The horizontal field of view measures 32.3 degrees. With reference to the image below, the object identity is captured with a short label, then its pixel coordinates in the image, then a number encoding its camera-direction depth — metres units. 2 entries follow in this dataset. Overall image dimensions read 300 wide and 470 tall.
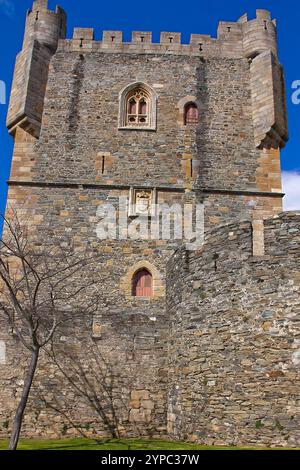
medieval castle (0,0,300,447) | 8.66
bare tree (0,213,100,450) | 13.72
